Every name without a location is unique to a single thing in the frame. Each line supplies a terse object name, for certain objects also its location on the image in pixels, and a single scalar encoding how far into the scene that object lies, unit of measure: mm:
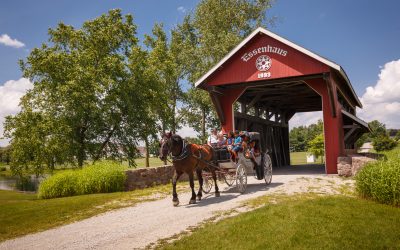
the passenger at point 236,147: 11477
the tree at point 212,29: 32750
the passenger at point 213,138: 12502
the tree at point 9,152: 22922
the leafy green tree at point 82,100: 21750
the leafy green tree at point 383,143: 65438
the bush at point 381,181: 8586
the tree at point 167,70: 31550
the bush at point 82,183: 13812
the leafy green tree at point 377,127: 116812
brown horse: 8945
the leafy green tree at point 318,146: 43144
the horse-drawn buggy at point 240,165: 11383
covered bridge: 16406
